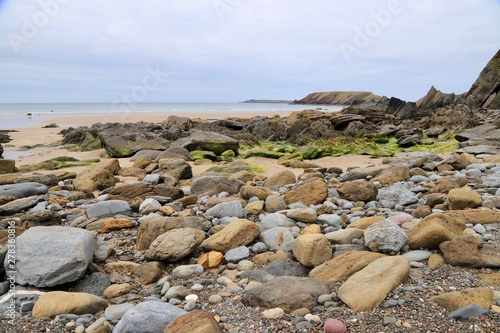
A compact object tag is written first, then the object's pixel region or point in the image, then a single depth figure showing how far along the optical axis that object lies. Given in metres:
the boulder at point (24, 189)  6.04
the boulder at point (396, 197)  5.02
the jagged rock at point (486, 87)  34.97
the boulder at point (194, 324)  2.29
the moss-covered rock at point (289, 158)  9.62
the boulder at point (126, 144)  11.37
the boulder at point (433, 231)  3.38
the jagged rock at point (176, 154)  10.03
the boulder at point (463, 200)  4.50
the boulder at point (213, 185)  6.20
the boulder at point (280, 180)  6.73
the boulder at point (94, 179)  6.74
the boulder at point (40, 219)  4.49
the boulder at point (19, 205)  5.23
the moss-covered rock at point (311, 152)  10.57
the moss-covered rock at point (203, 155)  10.58
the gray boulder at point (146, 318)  2.42
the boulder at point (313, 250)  3.41
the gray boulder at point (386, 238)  3.41
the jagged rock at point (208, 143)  11.20
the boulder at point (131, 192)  5.84
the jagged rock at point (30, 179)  7.03
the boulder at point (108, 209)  4.96
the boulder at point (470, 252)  3.08
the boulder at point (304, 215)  4.53
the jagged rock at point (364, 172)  6.89
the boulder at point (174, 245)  3.61
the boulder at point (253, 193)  5.59
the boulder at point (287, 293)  2.72
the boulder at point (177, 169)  7.74
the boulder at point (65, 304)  2.79
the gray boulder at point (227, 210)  4.81
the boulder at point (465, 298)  2.49
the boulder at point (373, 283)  2.64
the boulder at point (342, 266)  3.11
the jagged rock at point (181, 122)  19.16
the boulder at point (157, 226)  4.04
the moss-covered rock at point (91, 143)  13.62
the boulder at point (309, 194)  5.33
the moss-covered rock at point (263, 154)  10.98
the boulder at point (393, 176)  6.38
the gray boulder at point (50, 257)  3.13
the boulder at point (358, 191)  5.37
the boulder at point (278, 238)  3.87
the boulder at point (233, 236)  3.85
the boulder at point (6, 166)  8.71
